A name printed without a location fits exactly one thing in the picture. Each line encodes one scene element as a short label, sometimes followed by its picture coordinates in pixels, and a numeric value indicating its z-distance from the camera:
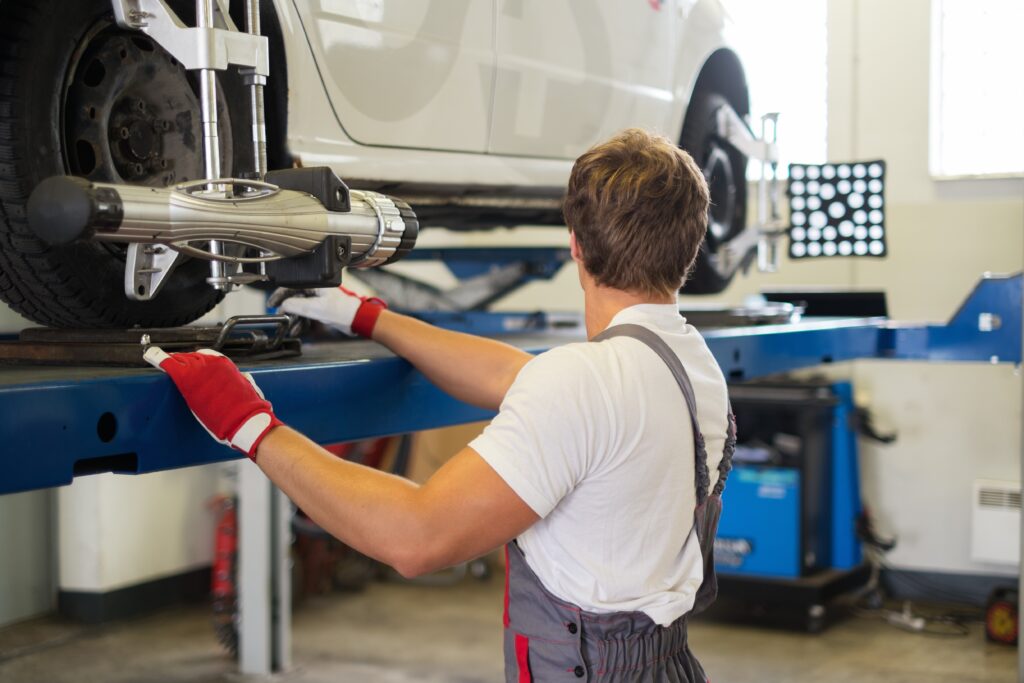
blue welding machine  5.59
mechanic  1.45
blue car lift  1.32
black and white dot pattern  3.87
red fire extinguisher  5.33
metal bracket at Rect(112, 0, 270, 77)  1.56
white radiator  5.83
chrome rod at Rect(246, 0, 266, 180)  1.68
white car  1.75
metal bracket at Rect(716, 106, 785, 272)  3.76
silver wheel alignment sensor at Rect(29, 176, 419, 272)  1.29
